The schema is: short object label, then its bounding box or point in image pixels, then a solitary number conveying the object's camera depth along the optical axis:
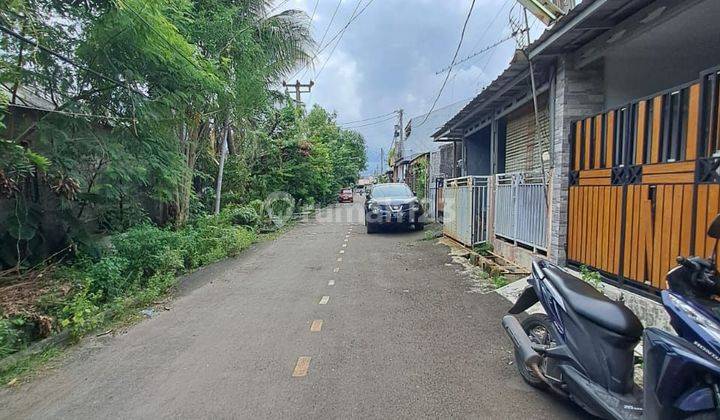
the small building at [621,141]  3.58
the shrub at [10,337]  3.88
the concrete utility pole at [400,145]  32.72
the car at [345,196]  38.64
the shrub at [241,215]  12.91
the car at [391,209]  12.53
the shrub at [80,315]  4.47
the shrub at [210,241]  8.48
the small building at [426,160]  16.39
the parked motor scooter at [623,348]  1.95
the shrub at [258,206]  14.85
